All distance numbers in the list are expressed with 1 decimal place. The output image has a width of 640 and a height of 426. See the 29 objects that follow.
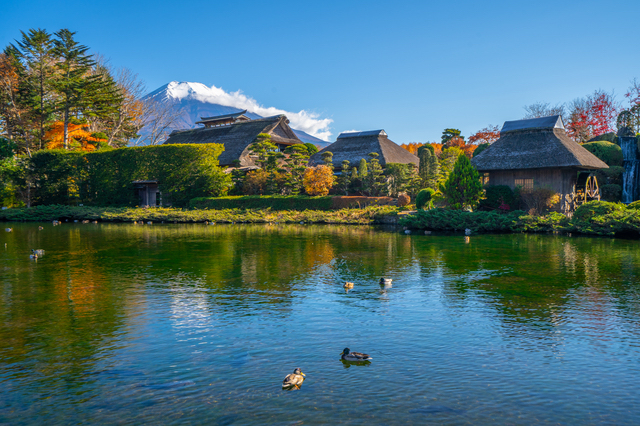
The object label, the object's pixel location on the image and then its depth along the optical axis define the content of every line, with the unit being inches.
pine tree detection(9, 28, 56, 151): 1600.6
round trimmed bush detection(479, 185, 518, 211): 1152.8
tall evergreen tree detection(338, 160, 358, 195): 1483.8
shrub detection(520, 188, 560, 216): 1087.6
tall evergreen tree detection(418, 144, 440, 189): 1476.4
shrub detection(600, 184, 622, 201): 1290.6
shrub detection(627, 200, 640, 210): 867.5
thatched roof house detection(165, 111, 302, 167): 1801.2
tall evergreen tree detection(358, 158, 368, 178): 1454.2
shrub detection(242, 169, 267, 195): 1540.4
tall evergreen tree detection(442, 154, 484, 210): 1087.6
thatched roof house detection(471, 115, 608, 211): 1117.4
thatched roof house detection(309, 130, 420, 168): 1655.5
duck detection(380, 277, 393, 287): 422.0
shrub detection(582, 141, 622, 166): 1328.7
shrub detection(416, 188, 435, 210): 1189.1
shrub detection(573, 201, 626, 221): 863.7
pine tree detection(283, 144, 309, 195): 1509.6
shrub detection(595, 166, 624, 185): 1299.2
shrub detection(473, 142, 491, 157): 1403.9
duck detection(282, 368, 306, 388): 211.6
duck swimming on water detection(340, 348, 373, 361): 236.3
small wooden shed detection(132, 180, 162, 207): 1653.1
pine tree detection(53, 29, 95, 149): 1594.5
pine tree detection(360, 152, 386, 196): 1453.0
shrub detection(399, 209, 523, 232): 956.6
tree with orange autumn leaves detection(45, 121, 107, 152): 1781.5
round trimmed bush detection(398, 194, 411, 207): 1363.2
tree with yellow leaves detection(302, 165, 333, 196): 1424.7
